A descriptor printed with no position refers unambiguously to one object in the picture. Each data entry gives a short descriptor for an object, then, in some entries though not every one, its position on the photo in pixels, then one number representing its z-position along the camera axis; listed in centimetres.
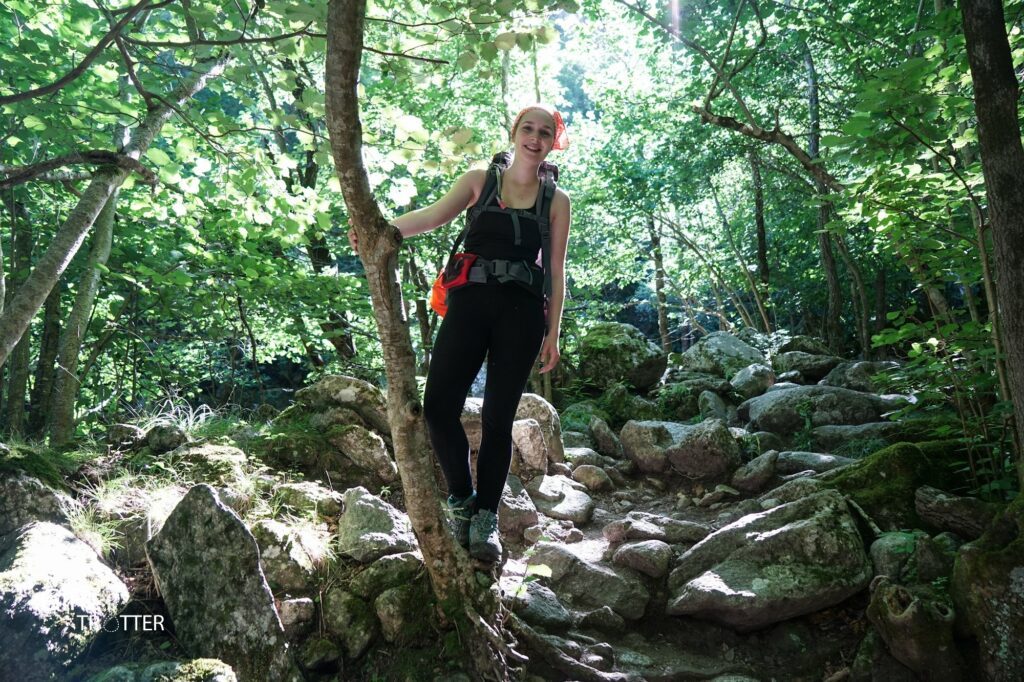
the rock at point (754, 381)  1151
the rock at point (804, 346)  1440
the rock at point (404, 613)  338
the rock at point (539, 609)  366
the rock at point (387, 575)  361
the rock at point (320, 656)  327
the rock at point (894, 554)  389
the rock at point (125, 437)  491
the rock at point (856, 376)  1071
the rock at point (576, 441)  895
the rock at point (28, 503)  357
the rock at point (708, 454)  734
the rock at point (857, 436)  709
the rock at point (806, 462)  683
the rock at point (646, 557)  452
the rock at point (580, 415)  980
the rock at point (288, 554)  362
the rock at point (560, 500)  608
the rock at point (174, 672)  269
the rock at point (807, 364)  1249
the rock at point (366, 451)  546
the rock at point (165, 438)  492
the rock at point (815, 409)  893
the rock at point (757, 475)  686
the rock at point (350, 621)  340
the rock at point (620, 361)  1286
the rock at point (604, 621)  401
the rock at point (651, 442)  780
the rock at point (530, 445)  667
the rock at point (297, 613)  341
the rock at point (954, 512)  392
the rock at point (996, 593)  315
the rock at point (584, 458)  776
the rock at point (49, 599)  274
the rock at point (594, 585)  421
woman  330
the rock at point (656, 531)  511
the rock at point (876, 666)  335
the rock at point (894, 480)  458
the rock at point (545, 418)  734
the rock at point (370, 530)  388
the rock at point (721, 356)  1314
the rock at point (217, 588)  312
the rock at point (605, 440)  888
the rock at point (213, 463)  447
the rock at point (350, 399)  596
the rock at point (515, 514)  539
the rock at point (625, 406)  1097
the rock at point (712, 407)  1072
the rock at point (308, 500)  437
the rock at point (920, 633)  324
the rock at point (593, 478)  729
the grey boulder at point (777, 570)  386
